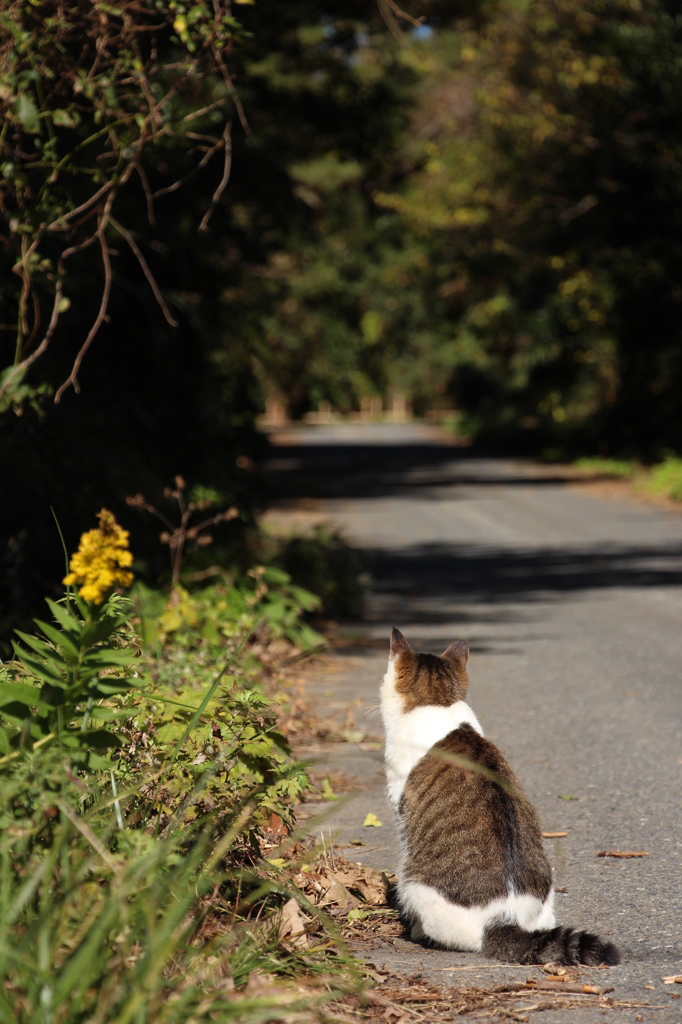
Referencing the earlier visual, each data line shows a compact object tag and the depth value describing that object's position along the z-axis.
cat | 7.19
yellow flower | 5.81
